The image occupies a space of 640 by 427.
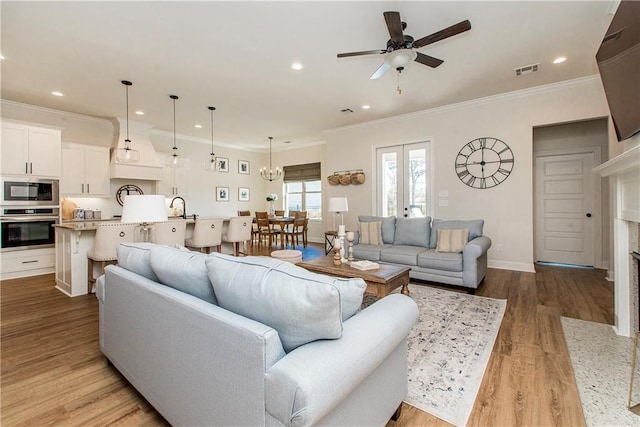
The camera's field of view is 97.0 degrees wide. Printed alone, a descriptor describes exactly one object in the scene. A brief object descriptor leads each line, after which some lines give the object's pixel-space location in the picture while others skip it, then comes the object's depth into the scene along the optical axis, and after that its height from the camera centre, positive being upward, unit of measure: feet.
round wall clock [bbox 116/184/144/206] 19.31 +1.62
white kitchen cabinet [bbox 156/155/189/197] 21.44 +2.51
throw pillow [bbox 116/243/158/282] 5.70 -0.95
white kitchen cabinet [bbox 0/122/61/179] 13.85 +3.26
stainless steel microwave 13.92 +1.18
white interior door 15.88 +0.14
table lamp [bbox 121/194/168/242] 8.20 +0.14
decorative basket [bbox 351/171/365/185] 20.10 +2.51
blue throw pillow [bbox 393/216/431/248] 14.16 -1.00
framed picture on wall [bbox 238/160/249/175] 27.73 +4.61
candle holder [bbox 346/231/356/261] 10.56 -1.18
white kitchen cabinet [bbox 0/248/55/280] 13.99 -2.47
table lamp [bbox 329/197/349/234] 17.03 +0.47
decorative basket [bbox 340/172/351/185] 20.71 +2.51
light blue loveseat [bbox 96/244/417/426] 3.01 -1.64
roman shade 26.48 +3.93
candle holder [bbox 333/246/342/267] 10.55 -1.67
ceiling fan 7.59 +5.05
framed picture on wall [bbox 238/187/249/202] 27.63 +1.89
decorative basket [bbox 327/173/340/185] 21.38 +2.58
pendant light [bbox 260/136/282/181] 29.29 +4.05
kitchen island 11.60 -1.80
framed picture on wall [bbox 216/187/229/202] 25.73 +1.78
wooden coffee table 8.84 -2.03
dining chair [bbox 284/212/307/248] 22.58 -0.66
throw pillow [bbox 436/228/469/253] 12.35 -1.25
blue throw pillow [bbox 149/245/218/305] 4.51 -0.97
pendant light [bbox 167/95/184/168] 16.55 +3.08
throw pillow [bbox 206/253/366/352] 3.25 -1.04
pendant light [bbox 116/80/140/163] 13.86 +2.95
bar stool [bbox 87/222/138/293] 11.08 -1.09
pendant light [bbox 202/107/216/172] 18.10 +3.23
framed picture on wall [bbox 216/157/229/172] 25.63 +4.53
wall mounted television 6.25 +3.52
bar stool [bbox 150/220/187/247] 12.66 -0.86
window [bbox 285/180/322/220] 26.86 +1.57
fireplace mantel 7.34 -0.72
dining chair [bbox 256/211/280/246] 22.48 -0.72
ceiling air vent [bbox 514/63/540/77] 11.89 +6.10
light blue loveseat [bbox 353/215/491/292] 11.31 -1.78
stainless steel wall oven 13.84 -0.65
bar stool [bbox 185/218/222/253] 14.76 -1.12
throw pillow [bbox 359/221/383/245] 14.82 -1.10
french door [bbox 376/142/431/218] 17.98 +2.11
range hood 18.29 +4.00
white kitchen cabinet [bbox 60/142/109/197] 16.69 +2.69
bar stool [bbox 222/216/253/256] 16.49 -1.09
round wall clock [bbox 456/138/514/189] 15.30 +2.75
